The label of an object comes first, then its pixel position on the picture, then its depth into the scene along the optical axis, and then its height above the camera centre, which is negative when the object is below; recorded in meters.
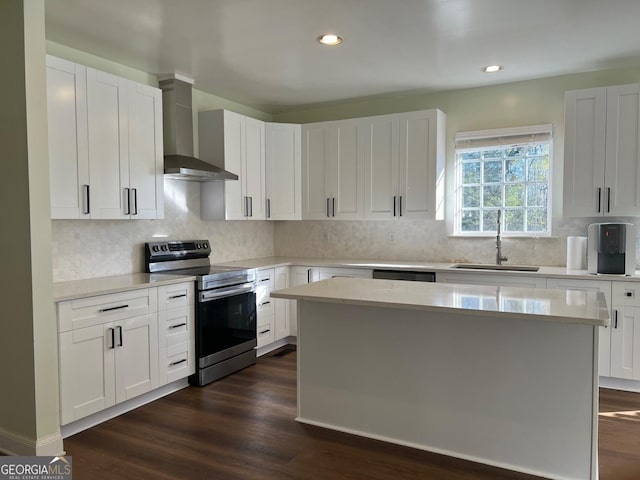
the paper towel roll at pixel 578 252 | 4.05 -0.25
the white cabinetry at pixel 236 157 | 4.53 +0.66
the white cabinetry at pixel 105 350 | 2.86 -0.83
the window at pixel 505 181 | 4.46 +0.41
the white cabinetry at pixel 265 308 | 4.54 -0.83
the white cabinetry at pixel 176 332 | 3.52 -0.83
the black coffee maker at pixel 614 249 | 3.66 -0.21
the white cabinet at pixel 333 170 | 4.96 +0.57
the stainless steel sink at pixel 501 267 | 4.24 -0.40
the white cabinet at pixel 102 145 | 3.09 +0.57
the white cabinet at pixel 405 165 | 4.60 +0.58
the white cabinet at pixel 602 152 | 3.76 +0.58
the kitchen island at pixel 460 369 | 2.36 -0.82
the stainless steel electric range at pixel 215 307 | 3.84 -0.72
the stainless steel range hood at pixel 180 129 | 4.10 +0.84
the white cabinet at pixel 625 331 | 3.58 -0.82
